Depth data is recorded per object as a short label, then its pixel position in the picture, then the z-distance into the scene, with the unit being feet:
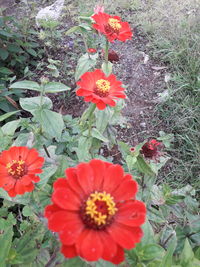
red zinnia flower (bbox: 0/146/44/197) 0.69
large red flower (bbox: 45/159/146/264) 0.48
